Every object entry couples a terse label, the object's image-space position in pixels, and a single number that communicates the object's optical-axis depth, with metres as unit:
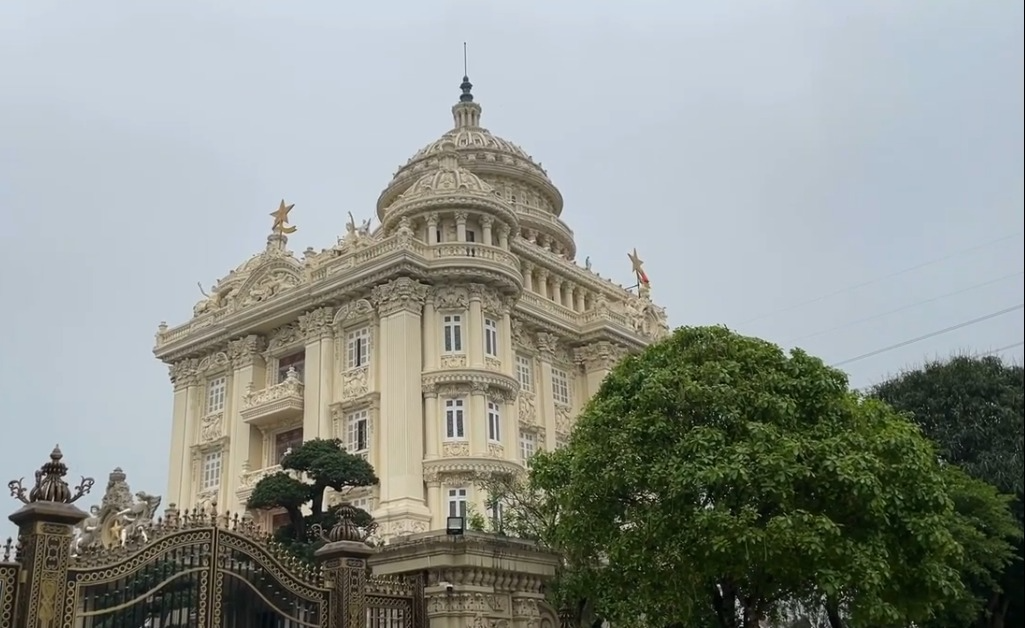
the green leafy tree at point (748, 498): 13.38
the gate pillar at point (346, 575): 11.50
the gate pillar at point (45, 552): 9.34
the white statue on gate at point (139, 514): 16.25
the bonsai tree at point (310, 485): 22.52
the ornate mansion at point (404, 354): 27.25
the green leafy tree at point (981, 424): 22.55
